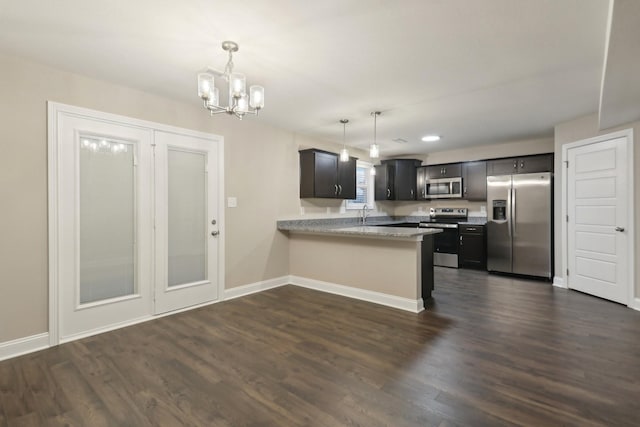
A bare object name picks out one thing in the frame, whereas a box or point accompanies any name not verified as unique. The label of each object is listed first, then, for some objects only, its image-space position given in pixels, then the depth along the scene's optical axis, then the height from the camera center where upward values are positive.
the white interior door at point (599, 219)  3.82 -0.11
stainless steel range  6.14 -0.48
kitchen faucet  6.47 -0.07
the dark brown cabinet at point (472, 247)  5.83 -0.68
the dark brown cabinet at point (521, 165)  5.28 +0.85
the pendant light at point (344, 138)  3.95 +1.31
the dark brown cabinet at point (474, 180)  6.02 +0.62
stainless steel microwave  6.35 +0.50
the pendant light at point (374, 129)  3.76 +1.06
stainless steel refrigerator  4.99 -0.21
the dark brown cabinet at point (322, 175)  4.98 +0.61
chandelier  2.15 +0.88
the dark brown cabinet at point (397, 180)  6.84 +0.70
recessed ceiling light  5.30 +1.30
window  6.53 +0.55
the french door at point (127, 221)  2.83 -0.10
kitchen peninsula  3.63 -0.68
